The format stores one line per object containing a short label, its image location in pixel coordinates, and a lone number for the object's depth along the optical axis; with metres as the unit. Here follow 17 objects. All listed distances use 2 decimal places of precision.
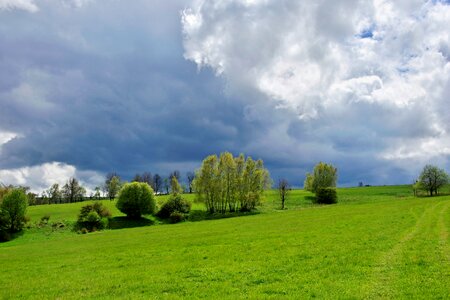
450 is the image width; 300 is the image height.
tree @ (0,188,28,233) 74.62
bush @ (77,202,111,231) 80.75
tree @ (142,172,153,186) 189.35
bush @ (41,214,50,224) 83.71
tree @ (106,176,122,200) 164.50
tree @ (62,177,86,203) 169.88
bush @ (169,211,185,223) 87.00
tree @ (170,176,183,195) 130.27
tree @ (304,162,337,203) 152.12
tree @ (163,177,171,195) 188.88
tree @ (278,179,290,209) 108.85
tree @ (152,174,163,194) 190.88
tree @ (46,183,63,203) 181.25
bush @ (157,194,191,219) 92.87
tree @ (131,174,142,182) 180.80
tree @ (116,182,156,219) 90.88
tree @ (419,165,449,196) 130.62
